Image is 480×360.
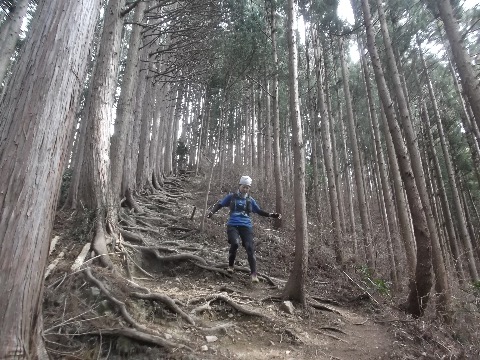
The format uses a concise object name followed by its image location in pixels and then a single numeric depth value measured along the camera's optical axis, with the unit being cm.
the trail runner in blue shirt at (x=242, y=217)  575
